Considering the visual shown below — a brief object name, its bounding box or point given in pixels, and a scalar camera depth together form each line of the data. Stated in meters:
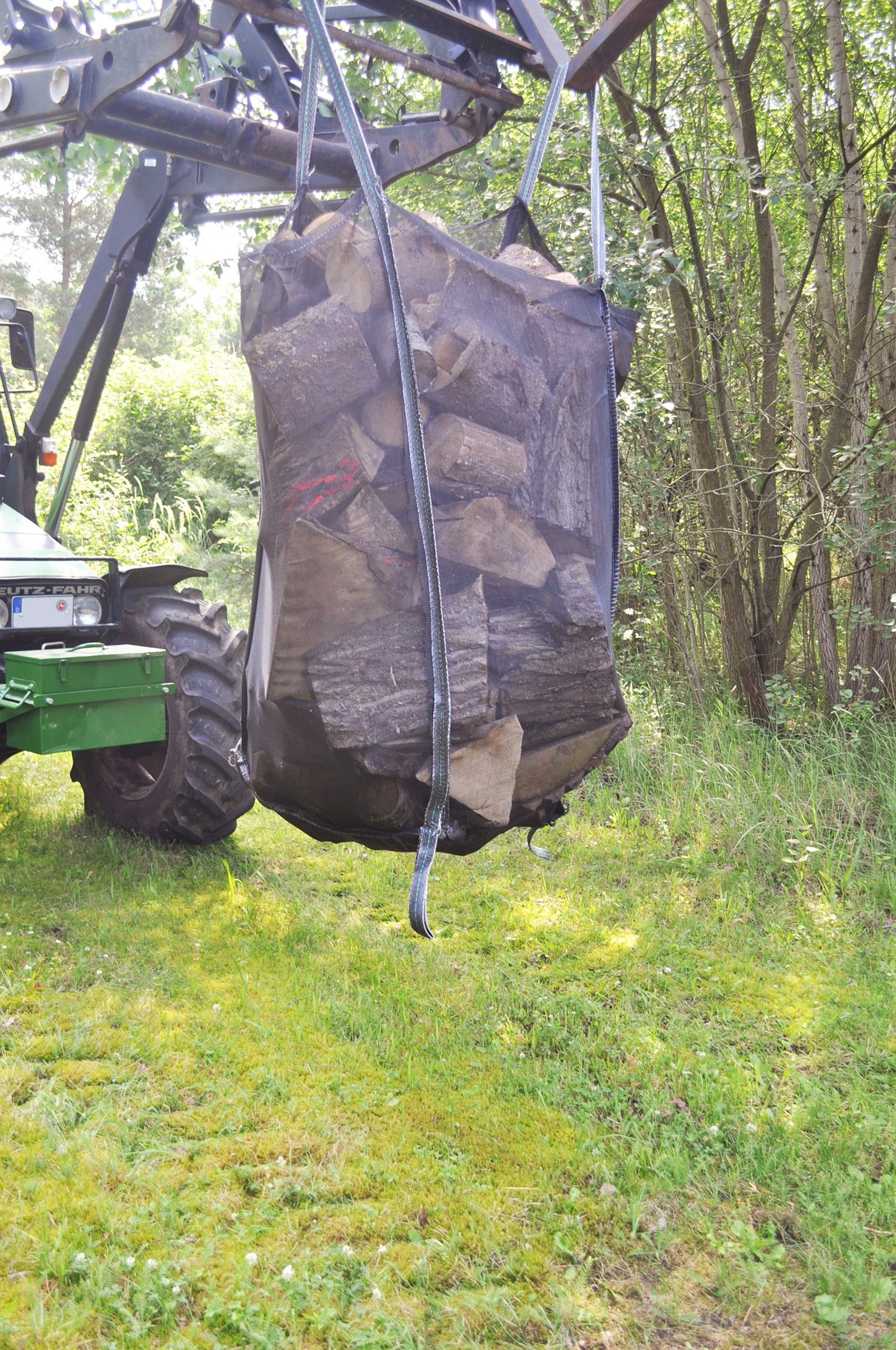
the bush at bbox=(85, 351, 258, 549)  11.68
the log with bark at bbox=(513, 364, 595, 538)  1.59
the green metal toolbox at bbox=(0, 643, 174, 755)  3.23
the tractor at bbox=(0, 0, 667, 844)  1.89
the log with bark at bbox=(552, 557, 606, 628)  1.57
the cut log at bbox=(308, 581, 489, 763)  1.42
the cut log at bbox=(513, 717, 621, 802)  1.58
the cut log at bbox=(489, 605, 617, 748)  1.52
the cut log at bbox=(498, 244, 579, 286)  1.80
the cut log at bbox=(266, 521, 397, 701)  1.43
